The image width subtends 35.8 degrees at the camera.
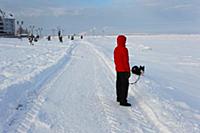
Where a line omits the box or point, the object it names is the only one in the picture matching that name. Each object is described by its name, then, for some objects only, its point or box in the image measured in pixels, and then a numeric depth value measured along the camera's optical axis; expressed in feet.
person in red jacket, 25.37
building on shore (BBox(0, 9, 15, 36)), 433.11
